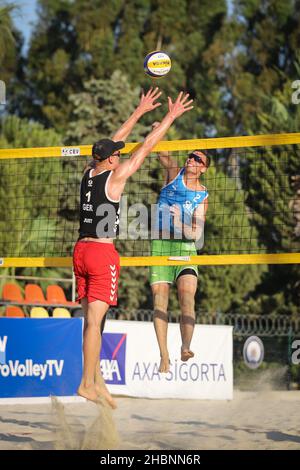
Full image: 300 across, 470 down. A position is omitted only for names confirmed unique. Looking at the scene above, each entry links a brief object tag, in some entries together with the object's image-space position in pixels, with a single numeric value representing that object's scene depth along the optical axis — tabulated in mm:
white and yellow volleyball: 9164
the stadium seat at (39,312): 16766
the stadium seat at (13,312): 16531
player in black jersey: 8227
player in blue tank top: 9469
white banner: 16391
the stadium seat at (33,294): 18016
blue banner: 14500
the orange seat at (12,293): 17614
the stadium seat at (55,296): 18531
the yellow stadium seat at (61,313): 17062
